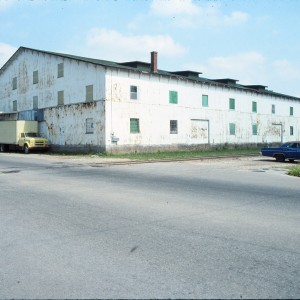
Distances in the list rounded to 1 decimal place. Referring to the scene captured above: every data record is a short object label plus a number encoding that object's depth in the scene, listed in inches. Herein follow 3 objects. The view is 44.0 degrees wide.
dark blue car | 853.0
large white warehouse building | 1192.8
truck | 1296.8
